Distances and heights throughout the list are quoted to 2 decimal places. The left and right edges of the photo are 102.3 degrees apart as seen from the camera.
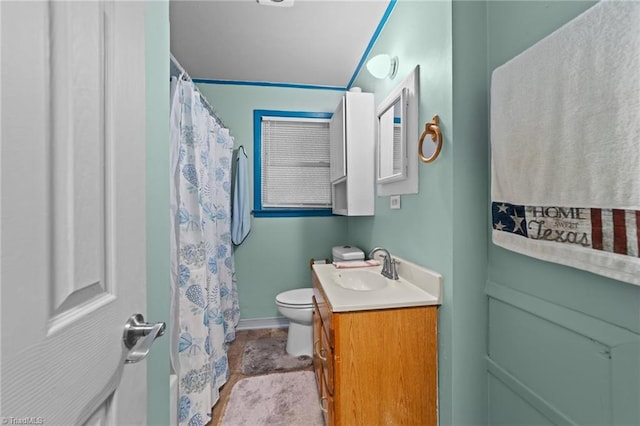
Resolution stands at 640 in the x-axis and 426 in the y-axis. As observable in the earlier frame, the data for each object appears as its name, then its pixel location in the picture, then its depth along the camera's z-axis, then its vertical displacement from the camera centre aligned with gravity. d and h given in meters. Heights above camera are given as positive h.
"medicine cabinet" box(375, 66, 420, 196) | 1.30 +0.42
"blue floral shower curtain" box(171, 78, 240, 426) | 1.30 -0.28
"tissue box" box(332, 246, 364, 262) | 1.95 -0.30
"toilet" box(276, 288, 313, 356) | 1.85 -0.77
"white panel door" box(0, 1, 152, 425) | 0.28 +0.01
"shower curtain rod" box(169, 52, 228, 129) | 1.33 +0.79
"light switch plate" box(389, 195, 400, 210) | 1.50 +0.07
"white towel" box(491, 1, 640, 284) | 0.56 +0.18
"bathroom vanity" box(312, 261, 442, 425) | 1.00 -0.57
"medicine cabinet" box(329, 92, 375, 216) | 1.84 +0.46
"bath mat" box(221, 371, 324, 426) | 1.42 -1.12
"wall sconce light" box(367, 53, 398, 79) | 1.52 +0.89
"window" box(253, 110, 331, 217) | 2.53 +0.51
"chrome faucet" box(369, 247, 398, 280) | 1.39 -0.30
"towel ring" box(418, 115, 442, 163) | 1.05 +0.33
